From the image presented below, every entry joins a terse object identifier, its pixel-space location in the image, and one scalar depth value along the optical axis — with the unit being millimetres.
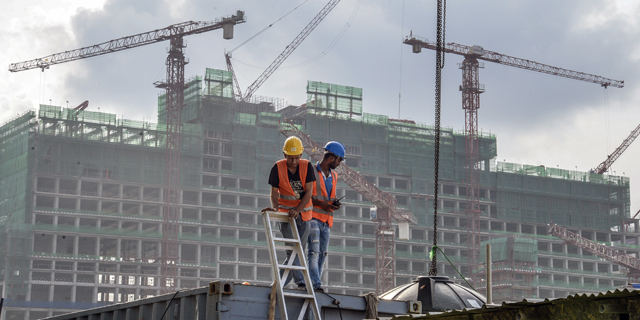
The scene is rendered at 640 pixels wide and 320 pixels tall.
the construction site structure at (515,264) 134000
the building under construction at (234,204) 121938
